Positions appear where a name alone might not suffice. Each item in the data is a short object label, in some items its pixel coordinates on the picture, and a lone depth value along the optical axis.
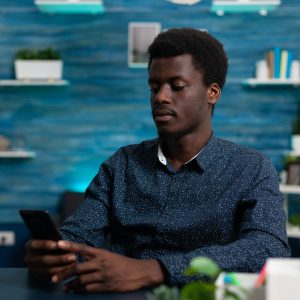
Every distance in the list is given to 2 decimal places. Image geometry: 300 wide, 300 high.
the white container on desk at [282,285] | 0.80
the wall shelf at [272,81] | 4.45
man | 1.79
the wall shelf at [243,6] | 4.49
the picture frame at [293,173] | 4.36
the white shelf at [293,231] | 4.16
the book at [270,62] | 4.48
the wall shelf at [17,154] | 4.57
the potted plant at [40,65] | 4.58
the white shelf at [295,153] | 4.43
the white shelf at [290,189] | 4.29
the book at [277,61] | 4.44
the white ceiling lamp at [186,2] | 4.26
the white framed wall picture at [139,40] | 4.68
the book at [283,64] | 4.45
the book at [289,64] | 4.45
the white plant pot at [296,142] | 4.46
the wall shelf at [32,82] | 4.60
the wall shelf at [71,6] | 4.54
